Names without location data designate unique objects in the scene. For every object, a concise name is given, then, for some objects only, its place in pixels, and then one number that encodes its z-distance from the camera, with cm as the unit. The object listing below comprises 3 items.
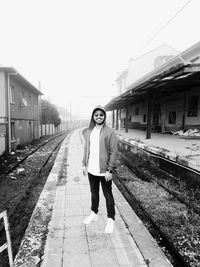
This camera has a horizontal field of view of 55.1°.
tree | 2651
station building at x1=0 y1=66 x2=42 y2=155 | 1101
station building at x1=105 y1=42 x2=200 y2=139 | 749
